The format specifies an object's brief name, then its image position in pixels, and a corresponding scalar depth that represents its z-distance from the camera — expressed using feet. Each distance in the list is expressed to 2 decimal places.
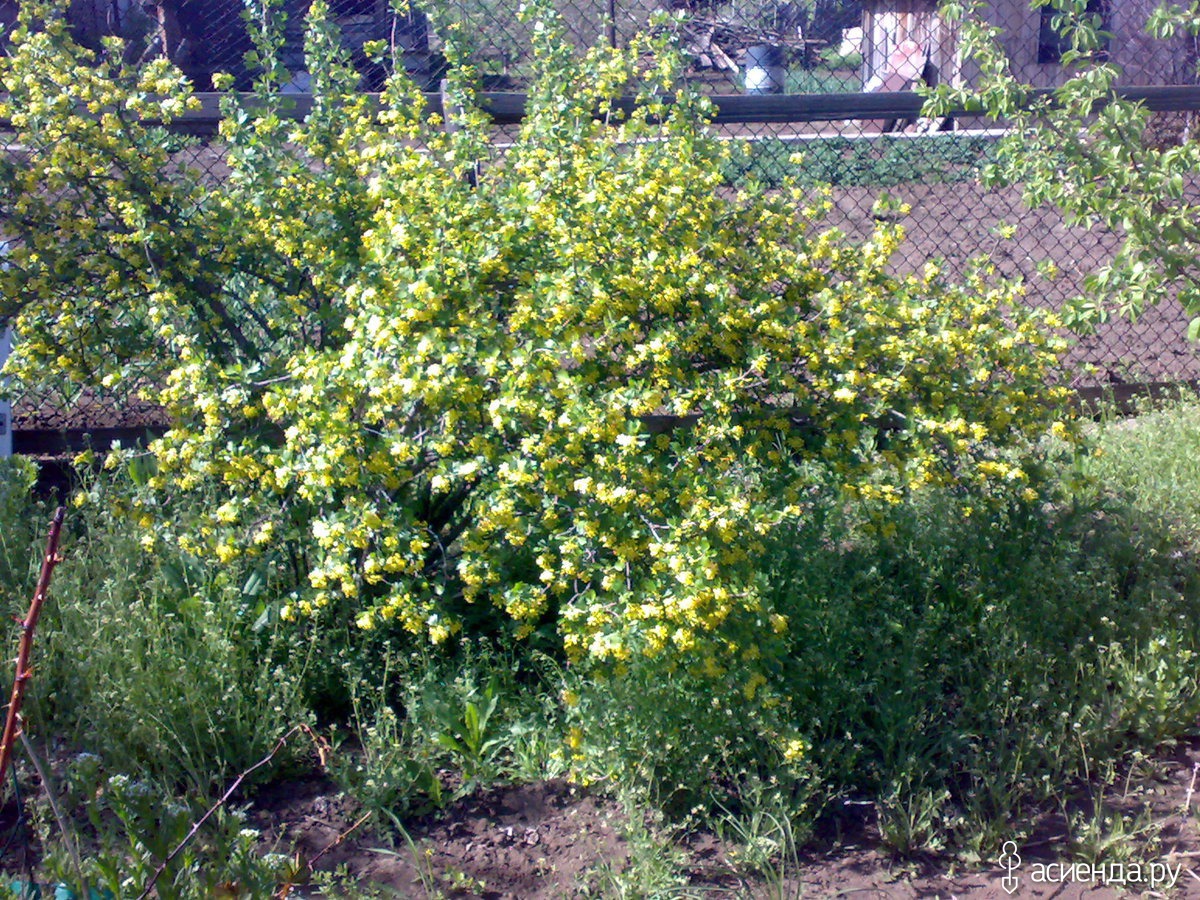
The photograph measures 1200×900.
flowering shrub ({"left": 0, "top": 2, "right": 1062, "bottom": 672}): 8.39
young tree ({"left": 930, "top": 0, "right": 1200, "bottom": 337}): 9.95
